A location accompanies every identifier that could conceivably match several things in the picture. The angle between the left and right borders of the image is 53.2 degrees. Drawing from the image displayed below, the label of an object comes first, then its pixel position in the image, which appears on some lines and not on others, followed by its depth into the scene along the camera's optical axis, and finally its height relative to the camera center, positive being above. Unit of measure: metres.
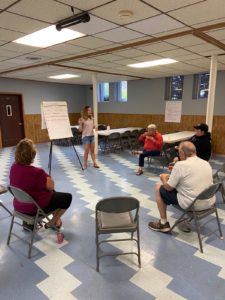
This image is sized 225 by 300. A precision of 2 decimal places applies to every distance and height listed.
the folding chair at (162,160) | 5.25 -1.25
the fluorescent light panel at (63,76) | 7.56 +1.06
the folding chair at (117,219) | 2.04 -1.11
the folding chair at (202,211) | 2.29 -1.09
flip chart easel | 4.84 -0.28
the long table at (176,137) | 5.81 -0.83
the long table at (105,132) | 7.19 -0.83
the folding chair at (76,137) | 8.72 -1.20
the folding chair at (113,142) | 7.22 -1.16
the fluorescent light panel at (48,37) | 3.12 +1.04
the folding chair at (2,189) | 2.56 -0.94
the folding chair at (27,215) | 2.20 -1.09
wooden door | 8.45 -0.47
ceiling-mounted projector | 2.48 +0.97
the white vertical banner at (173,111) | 7.90 -0.14
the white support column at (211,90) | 4.49 +0.34
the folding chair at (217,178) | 3.46 -1.09
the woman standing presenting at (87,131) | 5.34 -0.57
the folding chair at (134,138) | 8.09 -1.11
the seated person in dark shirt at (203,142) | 3.65 -0.56
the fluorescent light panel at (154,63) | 5.15 +1.06
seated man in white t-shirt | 2.37 -0.76
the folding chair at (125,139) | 7.75 -1.13
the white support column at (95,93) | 6.86 +0.42
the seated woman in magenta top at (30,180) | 2.29 -0.75
